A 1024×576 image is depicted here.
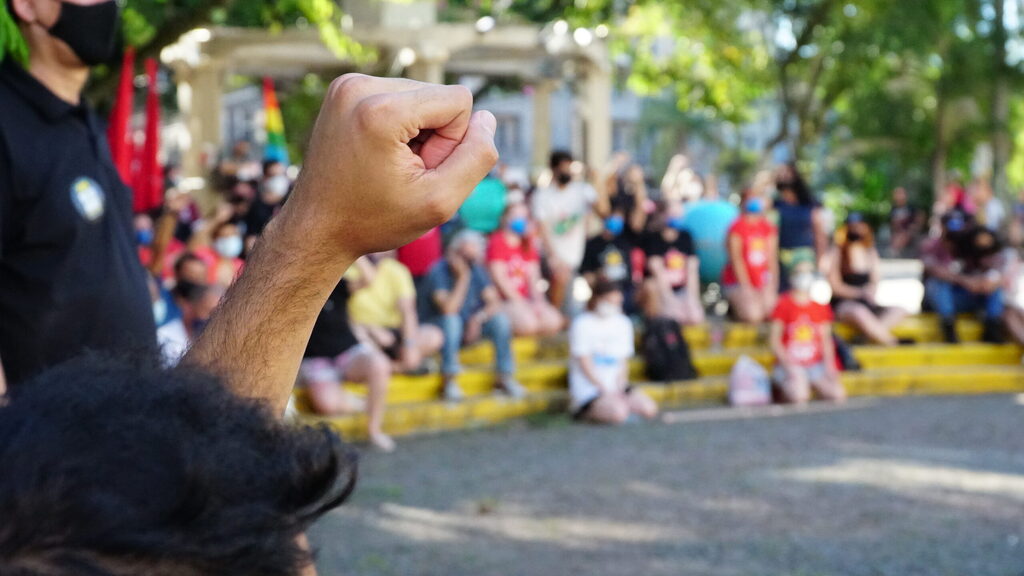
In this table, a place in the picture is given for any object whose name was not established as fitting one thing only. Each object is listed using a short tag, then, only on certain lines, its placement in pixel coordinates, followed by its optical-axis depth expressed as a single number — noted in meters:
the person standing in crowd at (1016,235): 14.56
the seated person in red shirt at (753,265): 11.59
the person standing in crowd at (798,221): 12.01
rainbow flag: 10.80
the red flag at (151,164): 10.09
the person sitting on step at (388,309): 9.21
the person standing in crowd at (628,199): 11.30
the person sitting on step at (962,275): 12.41
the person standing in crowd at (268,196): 8.73
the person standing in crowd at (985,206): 16.33
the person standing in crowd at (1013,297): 12.24
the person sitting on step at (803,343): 10.78
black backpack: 10.82
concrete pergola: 12.25
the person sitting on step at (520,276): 10.41
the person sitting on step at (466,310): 9.64
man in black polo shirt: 2.33
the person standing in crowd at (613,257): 10.30
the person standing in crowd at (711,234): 12.20
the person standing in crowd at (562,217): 11.25
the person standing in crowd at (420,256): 10.58
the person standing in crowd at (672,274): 11.12
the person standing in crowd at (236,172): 9.62
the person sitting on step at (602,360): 9.77
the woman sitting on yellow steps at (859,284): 12.13
